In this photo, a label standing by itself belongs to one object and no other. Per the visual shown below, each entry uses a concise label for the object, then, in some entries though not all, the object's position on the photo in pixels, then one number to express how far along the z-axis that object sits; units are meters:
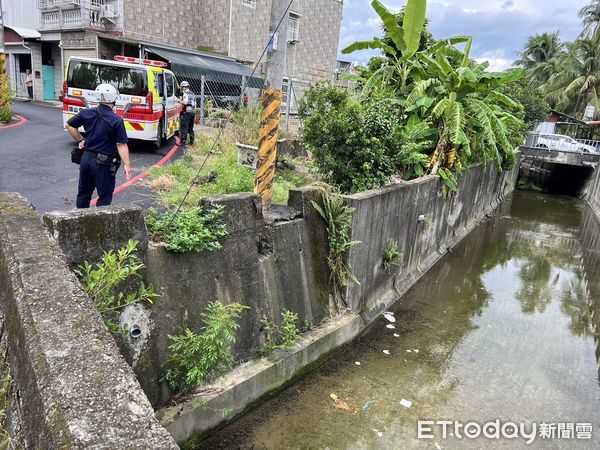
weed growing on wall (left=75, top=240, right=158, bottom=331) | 3.05
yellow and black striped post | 5.52
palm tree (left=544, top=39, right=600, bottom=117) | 33.28
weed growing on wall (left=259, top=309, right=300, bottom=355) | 4.83
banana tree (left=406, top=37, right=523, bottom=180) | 8.97
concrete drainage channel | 1.98
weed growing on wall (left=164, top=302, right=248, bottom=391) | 3.79
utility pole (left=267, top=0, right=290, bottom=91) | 5.46
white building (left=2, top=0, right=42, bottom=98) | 23.48
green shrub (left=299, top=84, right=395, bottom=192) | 6.55
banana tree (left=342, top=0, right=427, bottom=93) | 8.92
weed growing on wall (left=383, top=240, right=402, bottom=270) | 7.17
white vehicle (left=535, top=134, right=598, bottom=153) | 25.59
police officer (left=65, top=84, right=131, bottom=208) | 5.16
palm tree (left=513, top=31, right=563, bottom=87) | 39.97
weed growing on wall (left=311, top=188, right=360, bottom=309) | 5.74
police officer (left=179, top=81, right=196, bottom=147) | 11.71
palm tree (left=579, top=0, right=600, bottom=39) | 32.28
